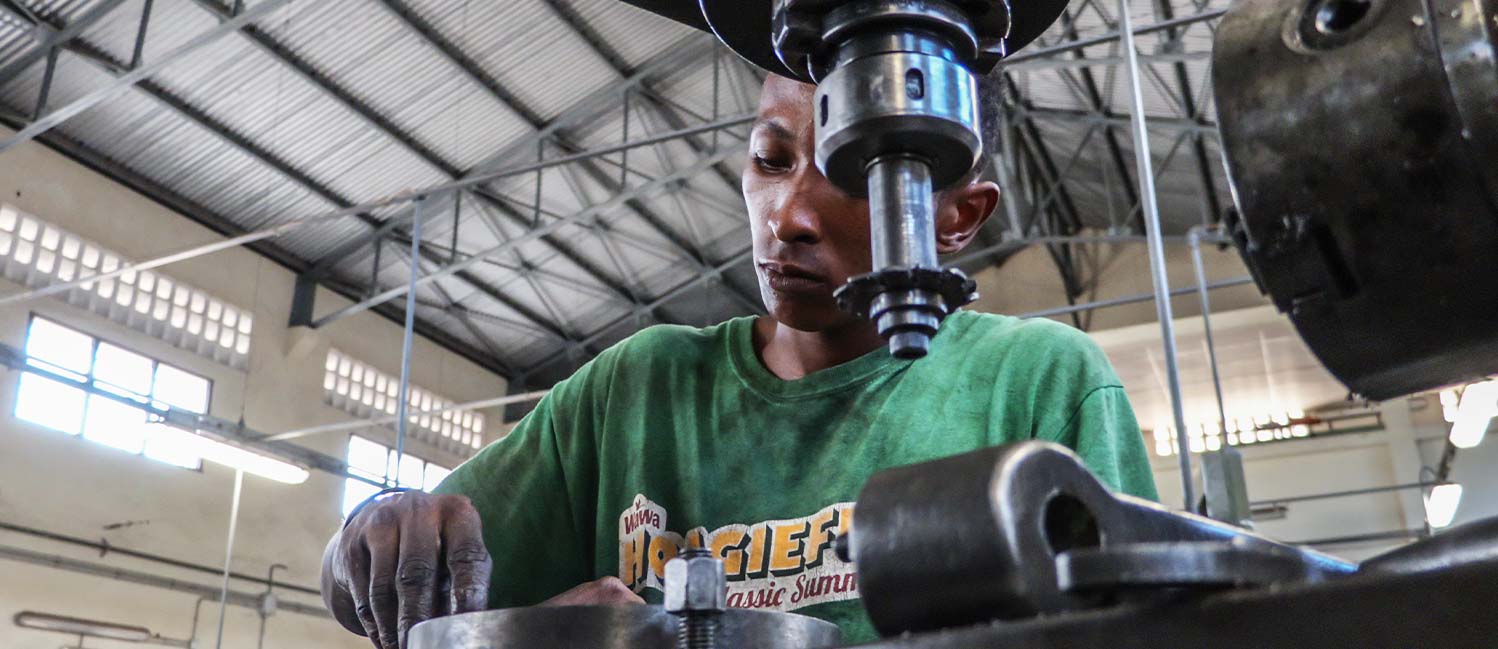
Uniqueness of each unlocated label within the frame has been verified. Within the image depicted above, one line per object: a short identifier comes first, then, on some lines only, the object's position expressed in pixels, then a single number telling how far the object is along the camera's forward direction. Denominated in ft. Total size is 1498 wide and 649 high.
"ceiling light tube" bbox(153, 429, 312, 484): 23.35
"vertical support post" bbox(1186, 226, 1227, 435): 9.03
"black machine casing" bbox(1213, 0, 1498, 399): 1.38
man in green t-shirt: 3.08
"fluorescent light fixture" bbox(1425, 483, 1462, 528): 25.38
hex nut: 1.59
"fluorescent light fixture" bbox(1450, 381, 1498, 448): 19.26
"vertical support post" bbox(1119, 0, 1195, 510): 3.21
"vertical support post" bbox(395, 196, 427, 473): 19.61
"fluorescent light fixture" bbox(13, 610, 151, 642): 28.22
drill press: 1.69
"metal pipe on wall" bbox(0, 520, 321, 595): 28.68
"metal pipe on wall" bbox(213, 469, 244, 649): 30.07
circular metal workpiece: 1.80
